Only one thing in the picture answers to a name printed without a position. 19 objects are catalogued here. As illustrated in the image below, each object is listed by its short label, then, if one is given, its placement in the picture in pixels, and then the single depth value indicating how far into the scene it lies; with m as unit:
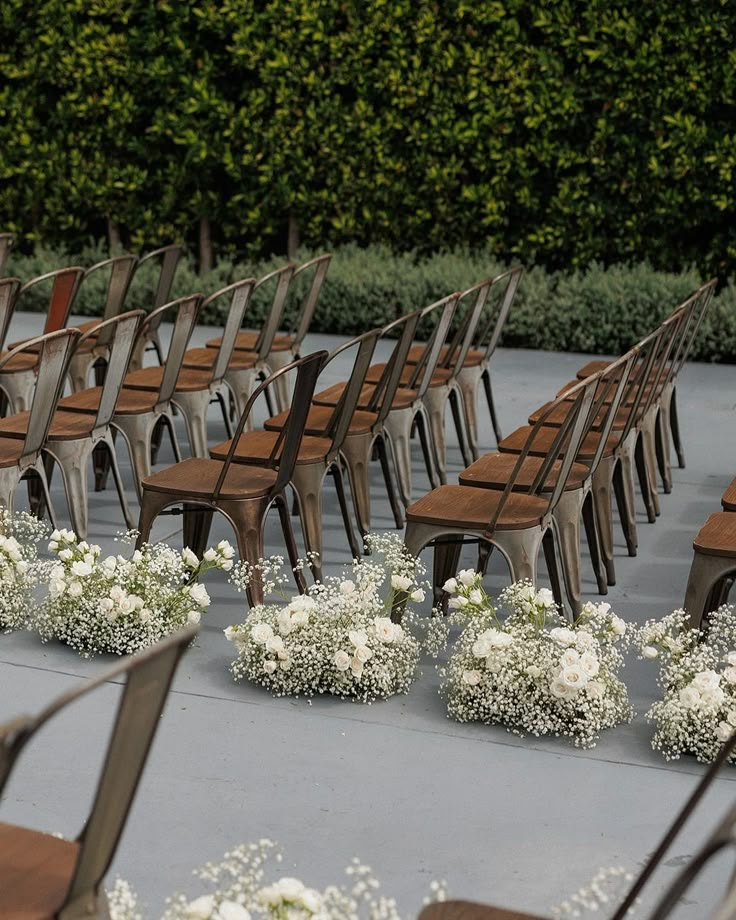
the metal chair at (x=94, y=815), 3.53
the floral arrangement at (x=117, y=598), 8.25
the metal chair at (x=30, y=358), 12.34
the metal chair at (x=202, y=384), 11.85
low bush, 19.31
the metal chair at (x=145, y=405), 11.01
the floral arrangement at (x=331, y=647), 7.64
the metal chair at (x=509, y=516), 8.18
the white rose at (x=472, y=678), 7.31
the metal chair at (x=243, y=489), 8.76
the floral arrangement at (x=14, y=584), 8.59
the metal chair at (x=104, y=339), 13.21
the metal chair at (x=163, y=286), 14.21
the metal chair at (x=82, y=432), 10.09
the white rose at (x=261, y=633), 7.69
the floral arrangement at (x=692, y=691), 6.85
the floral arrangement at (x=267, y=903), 3.85
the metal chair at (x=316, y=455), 9.62
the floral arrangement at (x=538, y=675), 7.18
